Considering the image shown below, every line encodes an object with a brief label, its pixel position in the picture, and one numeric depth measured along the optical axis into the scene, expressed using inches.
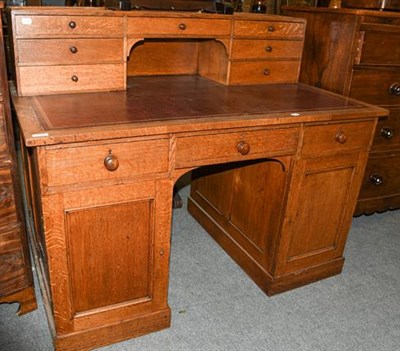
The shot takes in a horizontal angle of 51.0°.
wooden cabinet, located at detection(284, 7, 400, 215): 83.1
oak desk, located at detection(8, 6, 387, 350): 54.2
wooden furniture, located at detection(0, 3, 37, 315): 57.6
